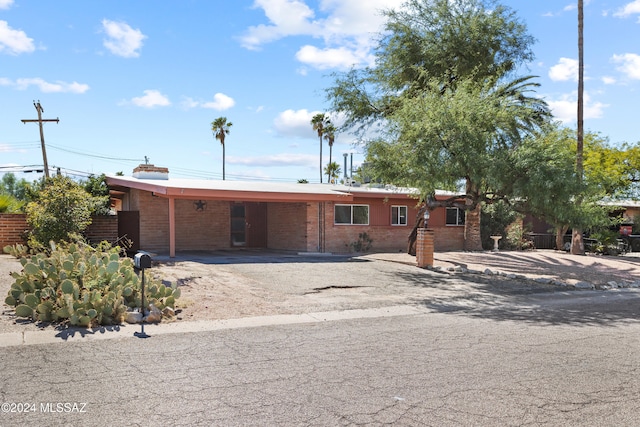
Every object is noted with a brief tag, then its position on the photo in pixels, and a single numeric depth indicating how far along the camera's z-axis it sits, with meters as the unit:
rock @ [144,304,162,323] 8.09
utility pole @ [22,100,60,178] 30.28
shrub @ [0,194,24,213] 18.41
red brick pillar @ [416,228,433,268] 16.77
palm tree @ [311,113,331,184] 53.56
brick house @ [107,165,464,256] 19.89
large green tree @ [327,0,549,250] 13.50
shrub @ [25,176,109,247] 15.84
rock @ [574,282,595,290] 13.82
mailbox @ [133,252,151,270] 7.90
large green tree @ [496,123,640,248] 13.44
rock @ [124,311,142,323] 8.02
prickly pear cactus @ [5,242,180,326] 7.66
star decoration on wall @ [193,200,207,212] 21.86
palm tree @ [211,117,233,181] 53.31
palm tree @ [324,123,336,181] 54.10
